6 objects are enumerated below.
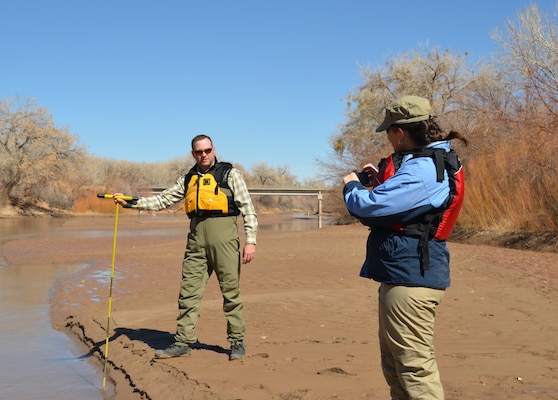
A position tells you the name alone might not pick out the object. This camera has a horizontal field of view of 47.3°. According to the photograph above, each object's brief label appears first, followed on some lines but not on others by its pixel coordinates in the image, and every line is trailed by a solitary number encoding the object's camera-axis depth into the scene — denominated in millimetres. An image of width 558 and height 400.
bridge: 68669
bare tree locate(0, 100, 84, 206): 56656
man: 5949
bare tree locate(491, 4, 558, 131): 18391
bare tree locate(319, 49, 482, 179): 42250
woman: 3414
